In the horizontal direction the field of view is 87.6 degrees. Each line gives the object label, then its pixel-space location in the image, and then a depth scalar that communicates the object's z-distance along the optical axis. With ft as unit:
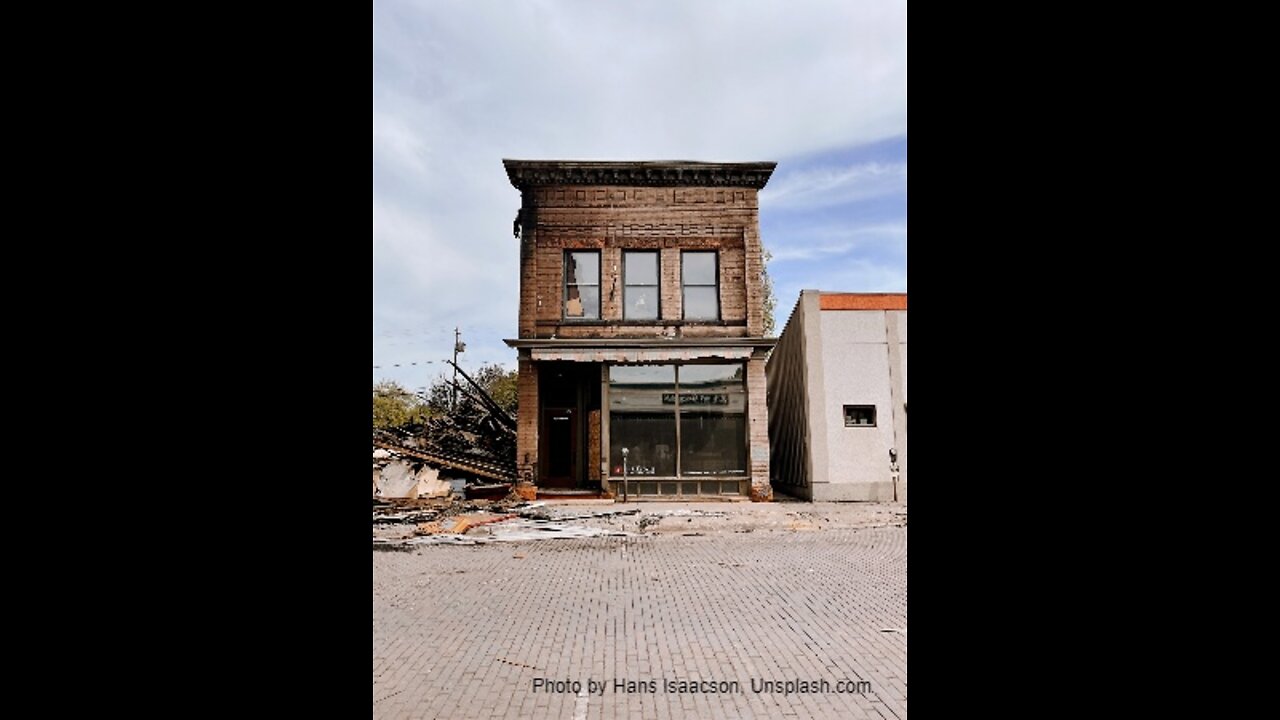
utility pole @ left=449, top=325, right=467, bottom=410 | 159.74
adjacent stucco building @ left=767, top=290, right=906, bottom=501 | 62.03
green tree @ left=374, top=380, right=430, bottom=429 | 86.48
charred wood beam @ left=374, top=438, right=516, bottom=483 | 68.08
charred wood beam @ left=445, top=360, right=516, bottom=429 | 81.86
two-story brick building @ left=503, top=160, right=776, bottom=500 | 61.36
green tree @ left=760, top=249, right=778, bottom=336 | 125.18
